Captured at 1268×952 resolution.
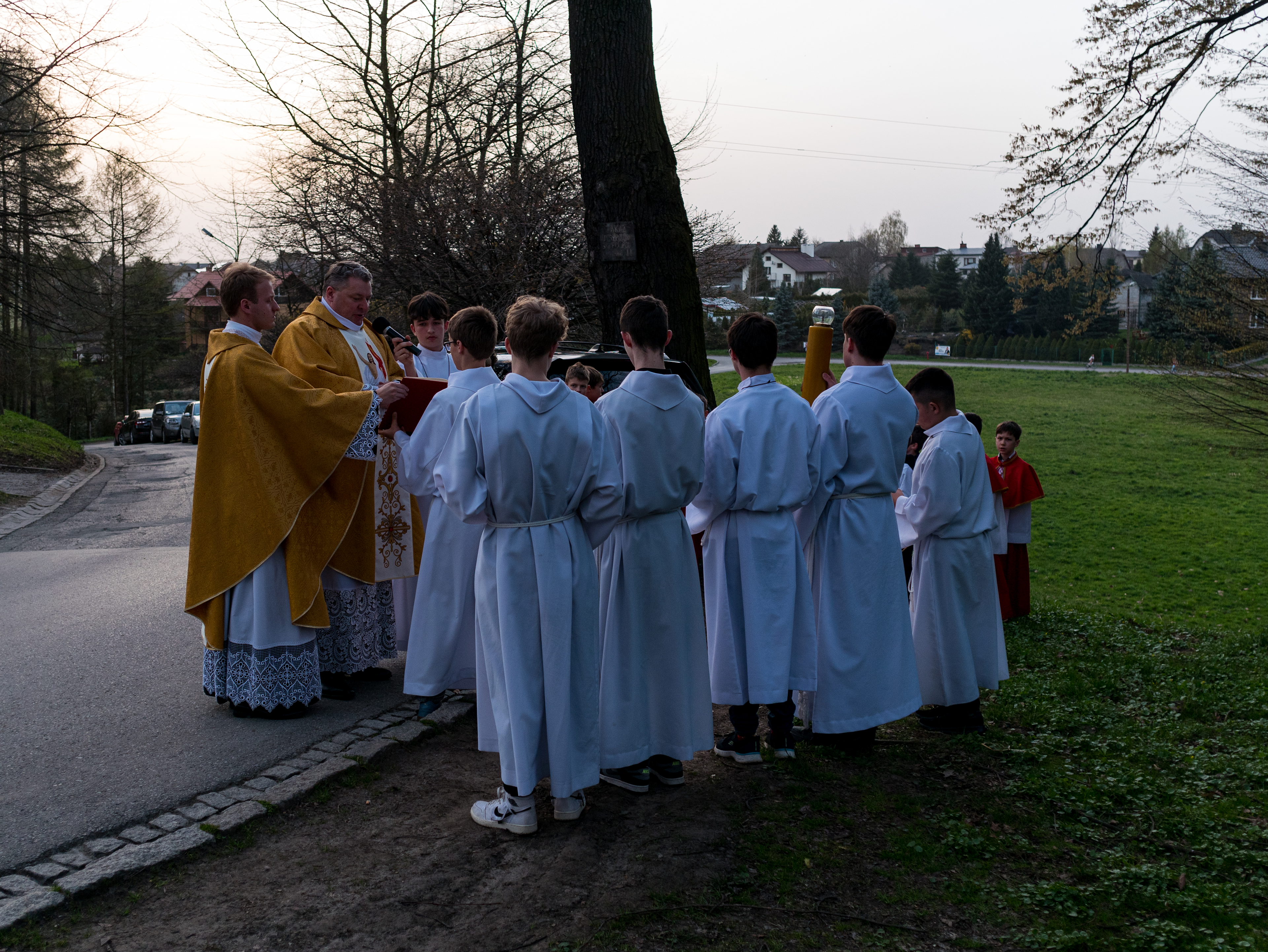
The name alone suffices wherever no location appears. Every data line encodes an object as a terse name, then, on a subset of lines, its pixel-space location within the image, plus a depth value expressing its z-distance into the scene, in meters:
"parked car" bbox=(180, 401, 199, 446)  37.59
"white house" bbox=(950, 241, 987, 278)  130.62
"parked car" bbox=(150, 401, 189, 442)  39.56
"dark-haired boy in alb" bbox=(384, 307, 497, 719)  5.26
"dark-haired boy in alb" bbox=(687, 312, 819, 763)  4.62
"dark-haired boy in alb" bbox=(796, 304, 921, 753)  4.82
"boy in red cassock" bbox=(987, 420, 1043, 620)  8.90
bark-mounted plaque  7.33
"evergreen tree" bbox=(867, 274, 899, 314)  64.75
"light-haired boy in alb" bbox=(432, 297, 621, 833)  3.89
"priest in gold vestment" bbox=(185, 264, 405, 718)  5.20
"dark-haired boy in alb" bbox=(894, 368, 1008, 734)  5.23
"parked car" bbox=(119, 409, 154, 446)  39.84
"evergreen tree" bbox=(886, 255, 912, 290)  85.56
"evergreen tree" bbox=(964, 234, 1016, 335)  62.97
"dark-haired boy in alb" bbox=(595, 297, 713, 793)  4.29
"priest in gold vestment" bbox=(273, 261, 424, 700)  5.70
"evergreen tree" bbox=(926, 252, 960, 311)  74.06
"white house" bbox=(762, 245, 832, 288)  107.81
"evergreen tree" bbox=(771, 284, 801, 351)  55.25
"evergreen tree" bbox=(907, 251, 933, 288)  85.56
